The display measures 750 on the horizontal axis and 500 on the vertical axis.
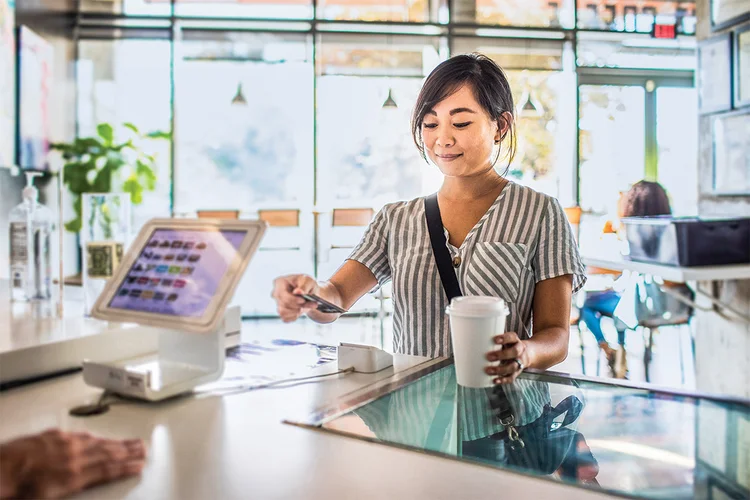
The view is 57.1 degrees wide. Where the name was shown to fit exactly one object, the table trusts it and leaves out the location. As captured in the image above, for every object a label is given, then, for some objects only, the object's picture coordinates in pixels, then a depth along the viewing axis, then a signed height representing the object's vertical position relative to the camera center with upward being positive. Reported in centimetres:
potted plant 578 +65
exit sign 748 +235
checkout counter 82 -28
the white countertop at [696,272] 312 -12
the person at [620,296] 389 -30
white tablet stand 111 -21
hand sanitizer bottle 197 -3
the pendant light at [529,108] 723 +146
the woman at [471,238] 162 +2
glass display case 87 -27
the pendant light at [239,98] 692 +147
